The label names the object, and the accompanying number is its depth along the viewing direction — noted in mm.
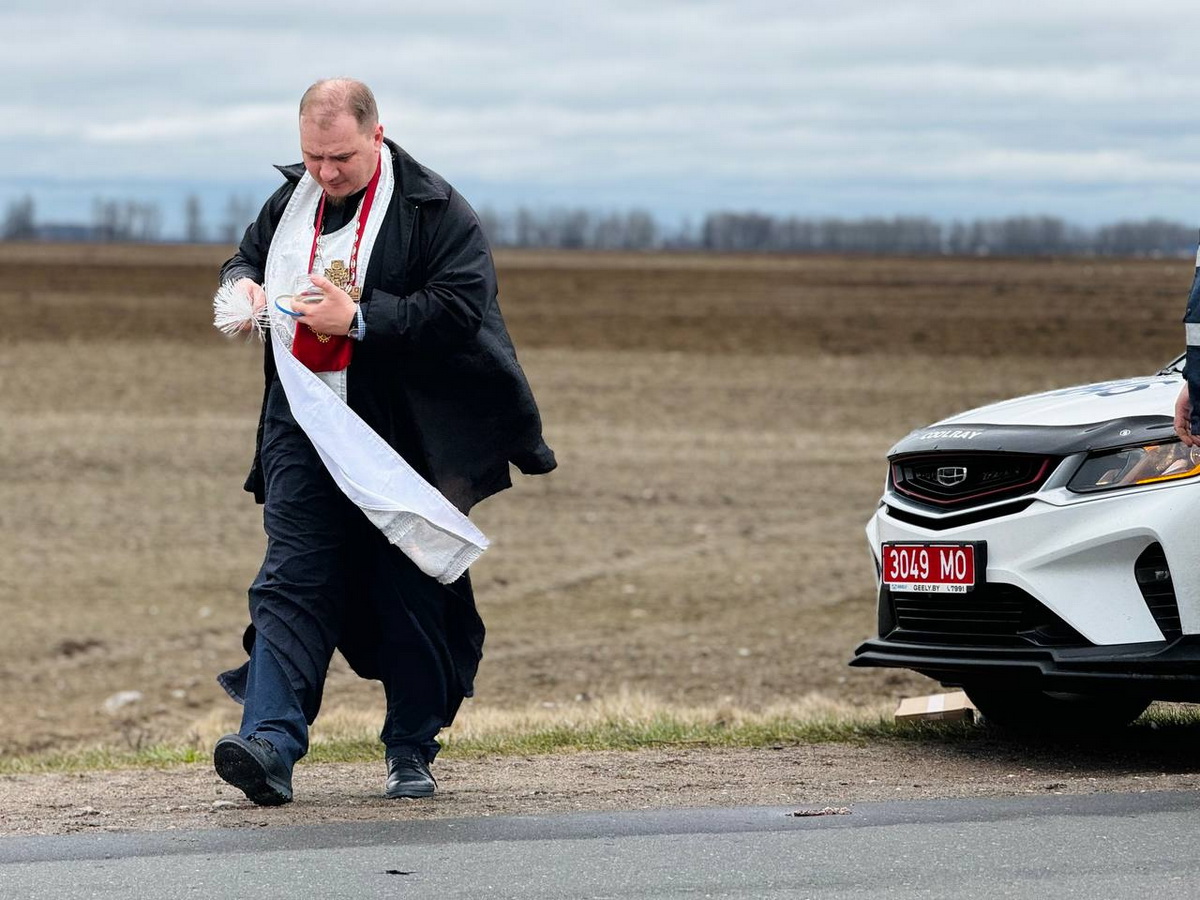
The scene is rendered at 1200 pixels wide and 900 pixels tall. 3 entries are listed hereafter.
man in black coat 11086
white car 11672
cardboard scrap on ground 14453
